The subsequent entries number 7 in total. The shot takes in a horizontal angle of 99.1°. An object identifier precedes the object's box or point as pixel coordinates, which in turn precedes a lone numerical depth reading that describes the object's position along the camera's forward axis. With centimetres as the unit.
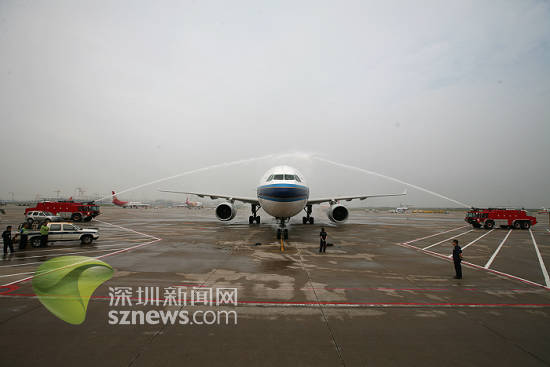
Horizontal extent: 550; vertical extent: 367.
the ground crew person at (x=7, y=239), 1046
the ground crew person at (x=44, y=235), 1259
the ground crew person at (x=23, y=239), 1217
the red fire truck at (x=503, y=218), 2539
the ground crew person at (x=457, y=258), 809
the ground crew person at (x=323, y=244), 1196
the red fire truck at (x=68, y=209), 2942
